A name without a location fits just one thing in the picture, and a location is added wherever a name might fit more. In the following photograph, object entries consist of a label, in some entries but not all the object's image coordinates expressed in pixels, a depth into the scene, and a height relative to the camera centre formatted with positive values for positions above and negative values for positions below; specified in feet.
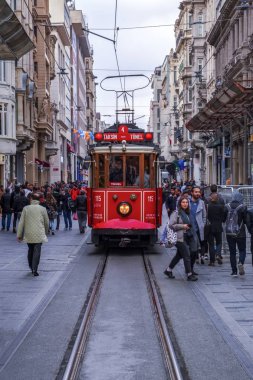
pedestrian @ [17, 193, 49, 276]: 50.16 -2.90
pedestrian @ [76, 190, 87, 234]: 88.33 -2.94
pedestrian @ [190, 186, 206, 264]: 55.77 -2.02
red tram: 65.92 -0.70
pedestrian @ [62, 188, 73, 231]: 96.12 -2.78
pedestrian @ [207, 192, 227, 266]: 56.49 -2.65
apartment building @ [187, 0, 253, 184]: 87.62 +10.01
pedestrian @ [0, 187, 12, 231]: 91.71 -2.76
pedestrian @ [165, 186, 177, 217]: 101.42 -2.32
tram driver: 66.44 +1.06
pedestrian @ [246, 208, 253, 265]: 50.65 -2.50
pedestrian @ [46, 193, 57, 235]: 88.28 -2.67
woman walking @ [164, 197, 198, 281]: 48.60 -3.28
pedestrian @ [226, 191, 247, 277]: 49.67 -3.03
